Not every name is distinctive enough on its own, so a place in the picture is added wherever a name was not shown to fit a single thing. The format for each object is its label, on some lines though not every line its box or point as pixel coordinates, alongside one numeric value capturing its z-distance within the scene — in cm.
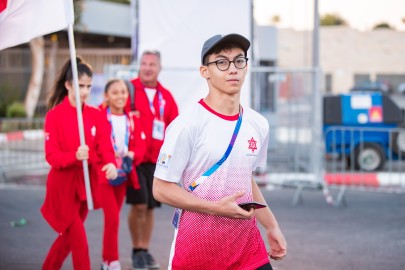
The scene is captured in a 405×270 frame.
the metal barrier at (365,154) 1849
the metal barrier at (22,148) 2060
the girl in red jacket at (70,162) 811
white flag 827
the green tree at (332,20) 13275
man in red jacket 982
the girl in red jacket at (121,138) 938
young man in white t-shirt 524
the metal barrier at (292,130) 1708
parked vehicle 1977
